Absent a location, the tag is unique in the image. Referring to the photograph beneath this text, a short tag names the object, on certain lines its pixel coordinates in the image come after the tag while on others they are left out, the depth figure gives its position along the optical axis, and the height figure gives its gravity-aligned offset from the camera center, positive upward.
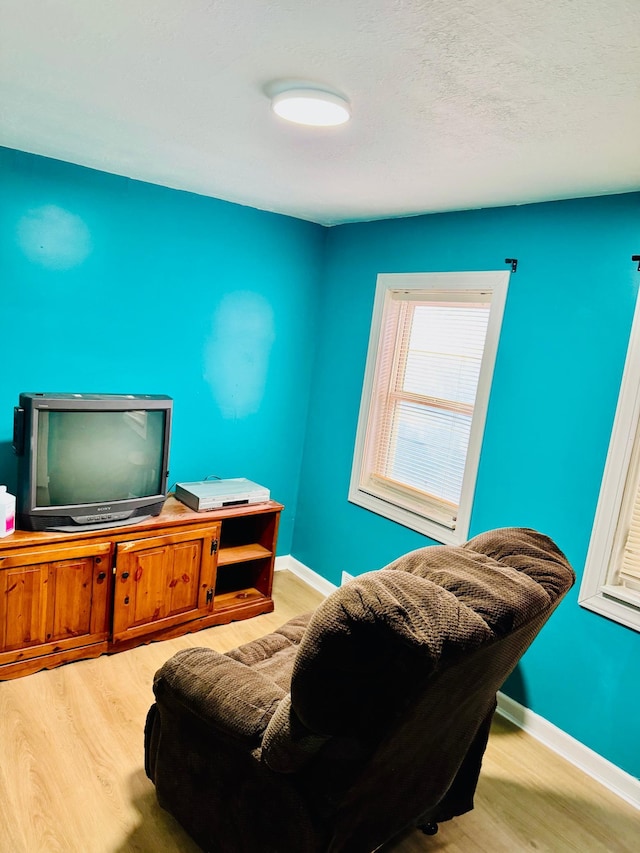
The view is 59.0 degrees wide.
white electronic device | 3.03 -0.87
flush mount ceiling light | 1.60 +0.69
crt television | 2.49 -0.65
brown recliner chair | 1.15 -0.93
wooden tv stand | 2.47 -1.25
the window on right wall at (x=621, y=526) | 2.25 -0.59
